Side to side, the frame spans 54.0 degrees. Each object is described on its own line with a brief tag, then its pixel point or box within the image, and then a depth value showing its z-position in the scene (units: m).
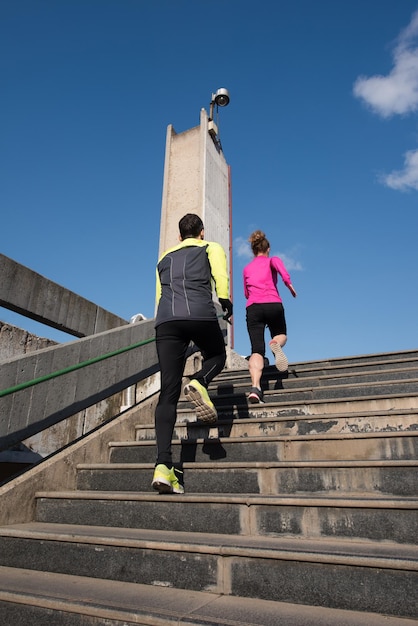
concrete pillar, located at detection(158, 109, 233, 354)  8.73
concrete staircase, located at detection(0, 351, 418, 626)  1.64
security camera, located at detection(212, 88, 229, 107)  10.02
